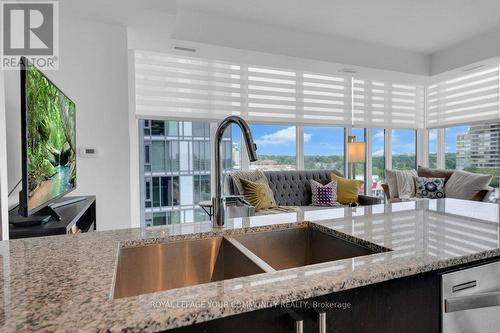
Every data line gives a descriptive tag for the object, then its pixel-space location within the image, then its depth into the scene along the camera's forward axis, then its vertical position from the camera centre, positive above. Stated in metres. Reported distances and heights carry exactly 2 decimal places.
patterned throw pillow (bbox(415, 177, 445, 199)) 4.47 -0.45
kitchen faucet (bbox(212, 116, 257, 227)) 1.02 +0.01
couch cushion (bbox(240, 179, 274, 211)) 3.68 -0.44
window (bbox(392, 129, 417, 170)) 5.53 +0.18
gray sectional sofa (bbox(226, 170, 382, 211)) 4.15 -0.40
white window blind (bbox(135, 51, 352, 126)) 3.72 +0.96
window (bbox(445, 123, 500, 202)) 4.49 +0.14
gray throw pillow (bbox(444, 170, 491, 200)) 4.02 -0.37
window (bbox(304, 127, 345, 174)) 4.88 +0.19
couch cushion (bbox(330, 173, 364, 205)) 4.23 -0.45
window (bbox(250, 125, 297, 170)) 4.53 +0.20
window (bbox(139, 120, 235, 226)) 3.95 -0.13
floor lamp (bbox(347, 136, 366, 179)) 4.57 +0.11
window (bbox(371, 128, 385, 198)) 5.41 -0.04
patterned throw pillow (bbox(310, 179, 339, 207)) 4.10 -0.50
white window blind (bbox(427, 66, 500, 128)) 4.46 +0.96
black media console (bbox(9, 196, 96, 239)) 1.46 -0.34
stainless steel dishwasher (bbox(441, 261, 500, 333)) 0.77 -0.38
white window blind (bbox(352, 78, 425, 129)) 5.05 +0.96
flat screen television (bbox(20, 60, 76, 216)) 1.32 +0.11
